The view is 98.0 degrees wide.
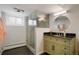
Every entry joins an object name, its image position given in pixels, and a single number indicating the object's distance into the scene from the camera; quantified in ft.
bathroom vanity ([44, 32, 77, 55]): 5.58
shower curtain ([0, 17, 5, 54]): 5.72
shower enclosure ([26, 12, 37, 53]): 5.88
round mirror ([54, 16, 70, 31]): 5.74
